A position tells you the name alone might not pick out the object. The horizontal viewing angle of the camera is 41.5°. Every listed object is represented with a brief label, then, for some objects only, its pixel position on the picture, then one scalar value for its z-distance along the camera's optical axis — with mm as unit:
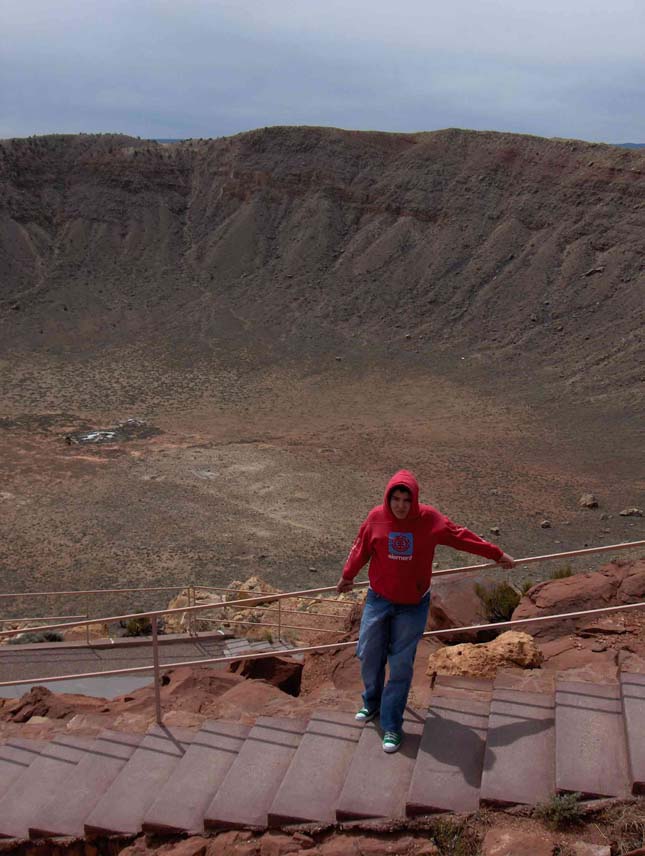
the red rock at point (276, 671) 8430
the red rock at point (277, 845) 4113
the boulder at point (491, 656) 6148
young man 4902
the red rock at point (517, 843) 3756
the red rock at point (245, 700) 6128
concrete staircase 4230
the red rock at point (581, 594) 7621
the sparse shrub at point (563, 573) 12906
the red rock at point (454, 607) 8961
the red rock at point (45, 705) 7453
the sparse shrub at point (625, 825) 3729
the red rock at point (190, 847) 4234
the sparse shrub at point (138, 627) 14703
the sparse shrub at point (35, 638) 13844
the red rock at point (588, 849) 3689
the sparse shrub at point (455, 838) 3883
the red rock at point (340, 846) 4008
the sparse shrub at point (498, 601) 9377
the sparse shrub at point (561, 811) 3902
